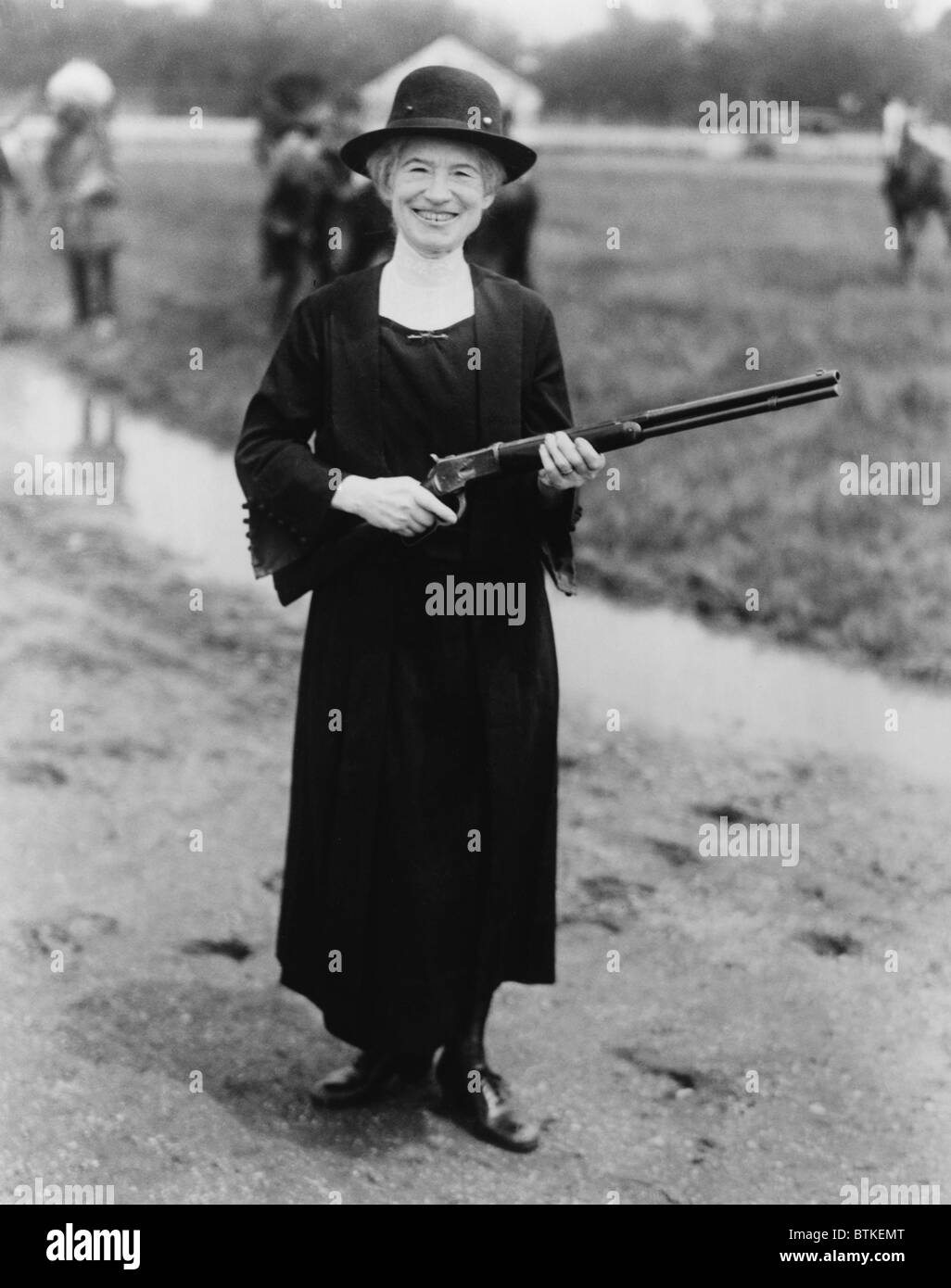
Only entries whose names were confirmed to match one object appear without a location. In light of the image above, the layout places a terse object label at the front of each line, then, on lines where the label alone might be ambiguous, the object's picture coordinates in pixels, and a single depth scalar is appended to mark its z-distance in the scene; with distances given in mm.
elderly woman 3133
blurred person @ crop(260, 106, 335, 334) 4871
